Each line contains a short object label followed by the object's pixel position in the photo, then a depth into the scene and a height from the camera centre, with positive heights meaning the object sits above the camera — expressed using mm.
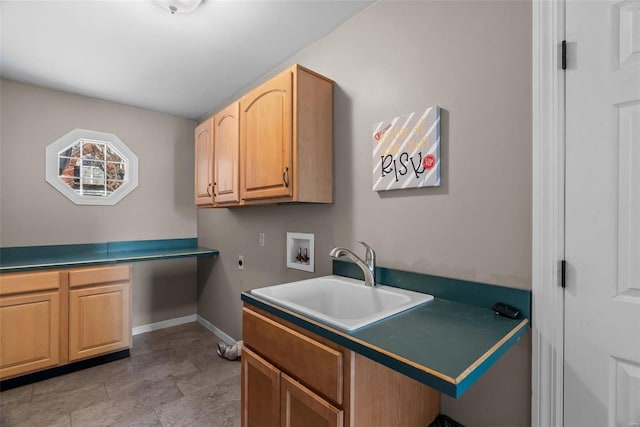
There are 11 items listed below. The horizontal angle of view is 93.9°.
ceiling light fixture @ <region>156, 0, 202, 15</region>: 1573 +1118
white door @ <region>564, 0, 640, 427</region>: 892 +1
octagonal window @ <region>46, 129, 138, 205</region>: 2771 +452
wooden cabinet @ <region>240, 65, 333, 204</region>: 1657 +442
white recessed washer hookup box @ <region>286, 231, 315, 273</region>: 2020 -263
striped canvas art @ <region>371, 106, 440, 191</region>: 1344 +306
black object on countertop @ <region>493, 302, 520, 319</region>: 1061 -346
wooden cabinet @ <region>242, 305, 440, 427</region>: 964 -633
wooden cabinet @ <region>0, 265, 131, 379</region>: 2125 -803
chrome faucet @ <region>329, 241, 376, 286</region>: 1506 -257
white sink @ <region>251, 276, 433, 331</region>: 1342 -403
